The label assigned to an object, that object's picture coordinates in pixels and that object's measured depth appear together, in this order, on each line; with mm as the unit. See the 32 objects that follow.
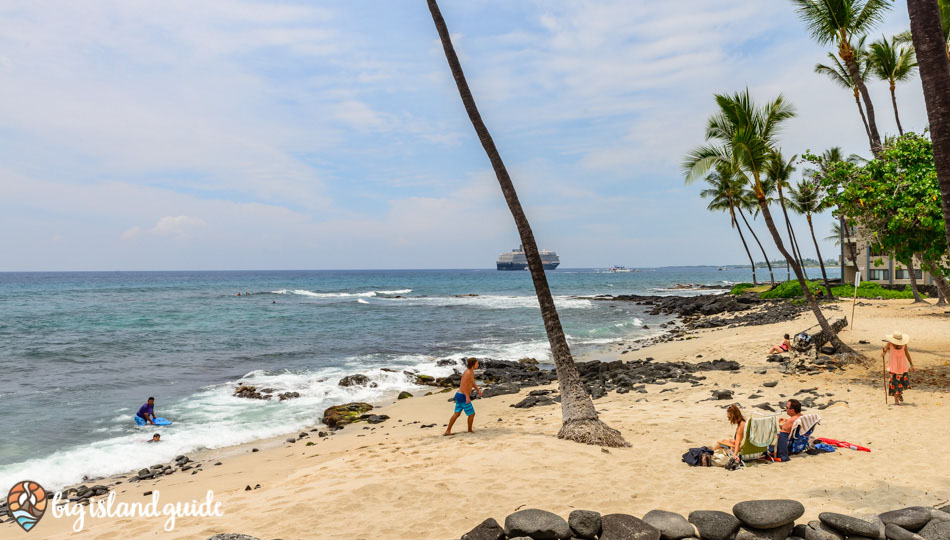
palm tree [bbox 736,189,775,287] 43125
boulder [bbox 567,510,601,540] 5095
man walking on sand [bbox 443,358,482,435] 10008
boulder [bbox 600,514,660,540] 4961
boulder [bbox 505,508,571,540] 5086
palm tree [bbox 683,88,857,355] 14562
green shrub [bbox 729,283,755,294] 47972
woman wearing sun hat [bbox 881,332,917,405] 10125
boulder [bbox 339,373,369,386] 17375
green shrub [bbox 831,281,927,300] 31797
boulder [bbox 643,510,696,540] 5043
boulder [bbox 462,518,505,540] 5129
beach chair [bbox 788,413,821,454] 7848
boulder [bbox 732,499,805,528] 5109
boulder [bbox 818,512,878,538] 4986
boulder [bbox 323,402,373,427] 13211
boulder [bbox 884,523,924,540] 4852
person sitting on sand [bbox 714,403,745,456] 7649
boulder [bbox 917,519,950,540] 4832
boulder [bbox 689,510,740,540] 5059
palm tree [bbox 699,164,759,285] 41991
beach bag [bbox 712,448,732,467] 7488
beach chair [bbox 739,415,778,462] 7566
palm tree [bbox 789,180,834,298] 13538
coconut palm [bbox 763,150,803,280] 18091
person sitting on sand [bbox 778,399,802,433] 7897
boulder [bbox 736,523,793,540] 5066
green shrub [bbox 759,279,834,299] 35344
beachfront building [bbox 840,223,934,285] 38497
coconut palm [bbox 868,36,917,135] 17938
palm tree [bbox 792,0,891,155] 14983
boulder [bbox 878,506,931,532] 5027
